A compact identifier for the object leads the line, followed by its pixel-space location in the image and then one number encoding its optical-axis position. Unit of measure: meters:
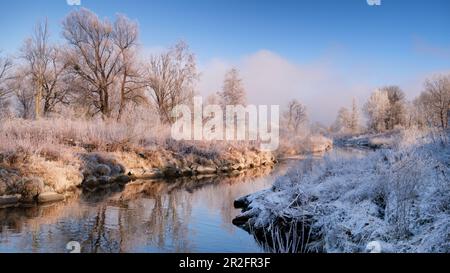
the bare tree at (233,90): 37.00
